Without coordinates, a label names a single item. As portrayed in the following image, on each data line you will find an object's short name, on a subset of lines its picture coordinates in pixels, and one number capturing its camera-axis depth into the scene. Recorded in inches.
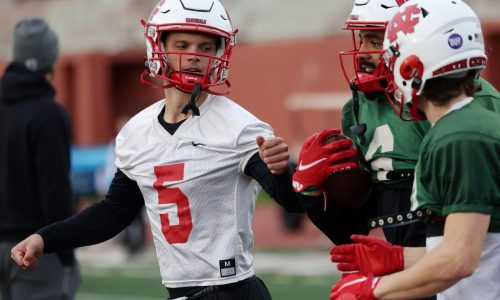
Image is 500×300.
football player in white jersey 333.4
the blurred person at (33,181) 452.1
